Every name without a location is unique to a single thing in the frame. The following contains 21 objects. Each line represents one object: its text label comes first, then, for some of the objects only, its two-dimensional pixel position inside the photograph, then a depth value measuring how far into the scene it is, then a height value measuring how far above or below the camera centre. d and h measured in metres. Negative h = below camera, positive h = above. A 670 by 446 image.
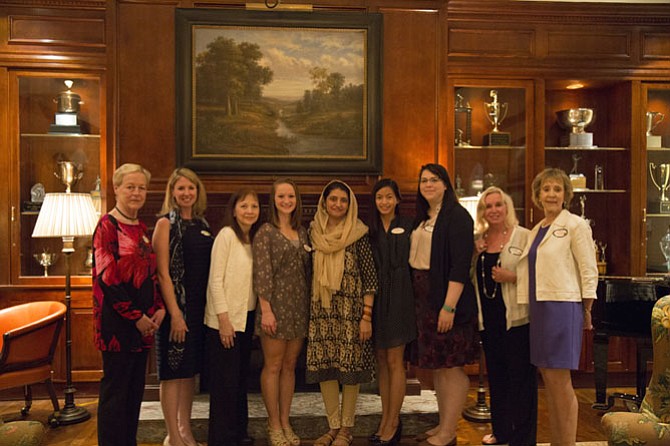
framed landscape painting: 4.16 +0.84
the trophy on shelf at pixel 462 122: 5.04 +0.76
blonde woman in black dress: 3.21 -0.44
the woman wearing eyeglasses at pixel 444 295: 3.35 -0.48
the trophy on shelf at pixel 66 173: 4.81 +0.31
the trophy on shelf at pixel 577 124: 5.16 +0.76
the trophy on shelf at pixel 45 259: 4.73 -0.38
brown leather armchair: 3.77 -0.85
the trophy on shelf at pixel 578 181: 5.13 +0.26
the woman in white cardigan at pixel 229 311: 3.27 -0.55
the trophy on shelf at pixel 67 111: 4.75 +0.79
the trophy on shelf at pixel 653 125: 5.11 +0.74
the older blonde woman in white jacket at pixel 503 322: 3.33 -0.63
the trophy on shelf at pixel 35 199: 4.69 +0.10
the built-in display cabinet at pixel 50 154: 4.66 +0.46
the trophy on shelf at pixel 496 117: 5.04 +0.80
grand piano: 4.07 -0.77
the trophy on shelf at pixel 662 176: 5.14 +0.30
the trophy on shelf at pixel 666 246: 5.03 -0.29
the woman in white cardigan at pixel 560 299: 3.02 -0.45
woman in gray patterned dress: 3.32 -0.50
